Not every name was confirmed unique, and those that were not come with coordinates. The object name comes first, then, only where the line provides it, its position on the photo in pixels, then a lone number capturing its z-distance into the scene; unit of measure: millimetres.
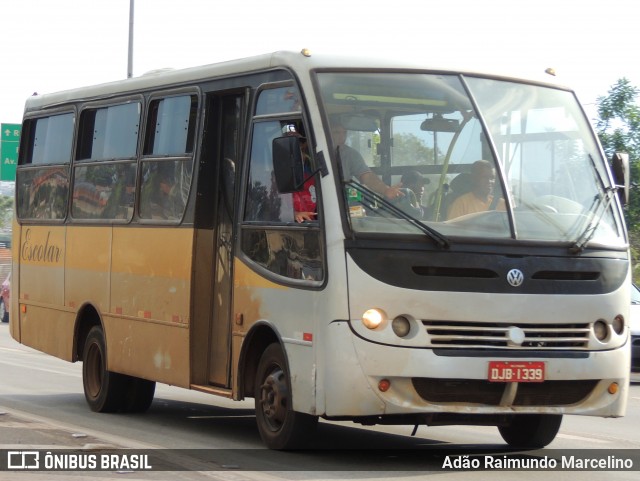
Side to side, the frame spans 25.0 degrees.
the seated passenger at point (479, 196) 10445
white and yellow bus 10078
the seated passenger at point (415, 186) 10363
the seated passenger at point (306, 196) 10516
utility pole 35750
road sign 46906
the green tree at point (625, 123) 27344
